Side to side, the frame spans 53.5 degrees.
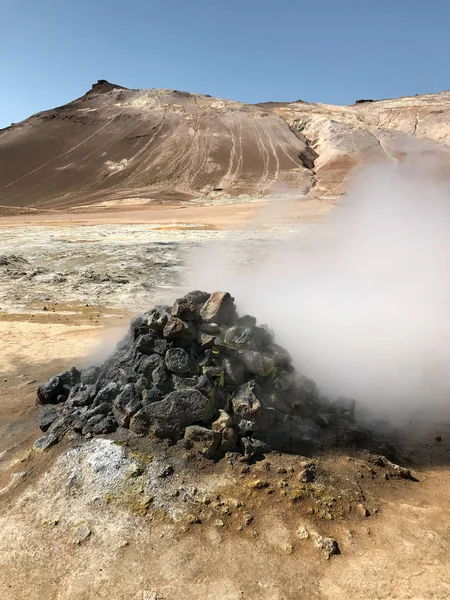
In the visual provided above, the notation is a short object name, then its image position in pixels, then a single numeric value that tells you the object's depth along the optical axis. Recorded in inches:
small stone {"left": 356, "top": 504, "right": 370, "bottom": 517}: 111.6
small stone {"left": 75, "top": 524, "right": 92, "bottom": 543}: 105.2
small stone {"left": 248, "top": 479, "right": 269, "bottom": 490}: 117.4
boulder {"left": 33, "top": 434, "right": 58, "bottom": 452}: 134.5
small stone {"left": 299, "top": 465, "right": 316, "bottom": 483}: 118.9
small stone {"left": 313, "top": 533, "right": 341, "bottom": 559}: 100.7
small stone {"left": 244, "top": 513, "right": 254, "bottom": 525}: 108.5
